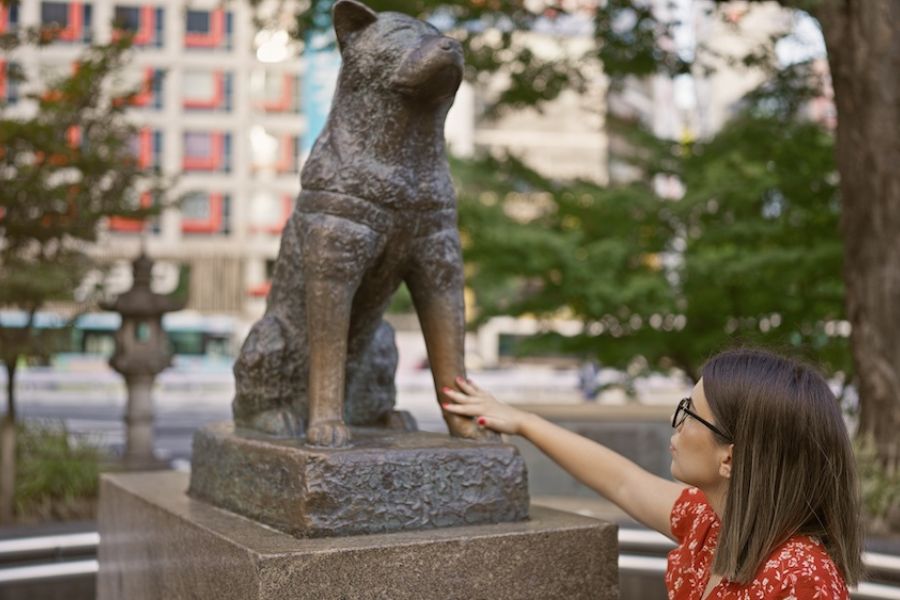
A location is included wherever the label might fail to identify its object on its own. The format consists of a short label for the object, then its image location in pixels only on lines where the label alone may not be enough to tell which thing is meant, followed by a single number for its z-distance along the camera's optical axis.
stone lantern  10.09
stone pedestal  2.36
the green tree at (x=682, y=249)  8.81
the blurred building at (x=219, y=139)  34.12
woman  1.84
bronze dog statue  2.77
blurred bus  31.98
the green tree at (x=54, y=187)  8.40
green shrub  8.41
